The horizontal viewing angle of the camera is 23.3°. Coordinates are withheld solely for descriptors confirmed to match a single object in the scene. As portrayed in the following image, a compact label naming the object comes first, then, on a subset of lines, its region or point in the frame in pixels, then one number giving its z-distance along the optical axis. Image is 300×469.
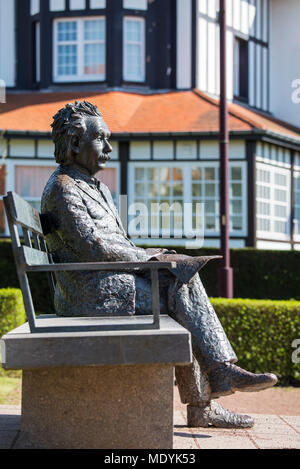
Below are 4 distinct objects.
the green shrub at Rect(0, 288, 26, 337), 8.62
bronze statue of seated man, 4.15
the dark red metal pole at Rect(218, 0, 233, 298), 11.02
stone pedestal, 3.64
